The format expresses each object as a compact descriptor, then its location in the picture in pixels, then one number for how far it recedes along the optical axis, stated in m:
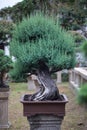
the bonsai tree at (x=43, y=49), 3.34
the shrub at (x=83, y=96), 1.25
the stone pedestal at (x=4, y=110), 4.36
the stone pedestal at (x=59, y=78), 11.31
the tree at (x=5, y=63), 6.45
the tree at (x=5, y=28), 9.87
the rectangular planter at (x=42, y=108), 3.32
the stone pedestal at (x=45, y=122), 3.39
